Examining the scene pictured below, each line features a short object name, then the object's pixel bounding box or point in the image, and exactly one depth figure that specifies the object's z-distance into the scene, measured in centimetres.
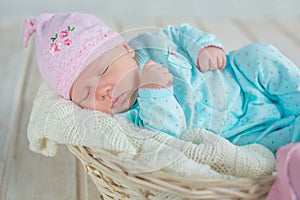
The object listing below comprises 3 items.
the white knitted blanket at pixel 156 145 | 89
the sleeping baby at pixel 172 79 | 106
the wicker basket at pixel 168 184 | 82
